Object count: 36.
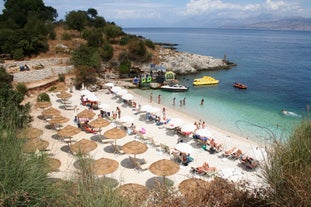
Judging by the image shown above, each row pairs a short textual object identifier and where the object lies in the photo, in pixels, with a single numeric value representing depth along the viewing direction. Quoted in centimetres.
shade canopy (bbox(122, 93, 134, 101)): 2567
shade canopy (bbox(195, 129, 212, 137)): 1718
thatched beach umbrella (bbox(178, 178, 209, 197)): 973
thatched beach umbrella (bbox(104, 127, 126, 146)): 1477
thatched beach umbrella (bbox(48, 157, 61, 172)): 1021
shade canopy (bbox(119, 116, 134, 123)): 1910
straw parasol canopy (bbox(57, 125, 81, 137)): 1497
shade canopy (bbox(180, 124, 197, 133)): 1811
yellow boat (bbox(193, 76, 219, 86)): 3944
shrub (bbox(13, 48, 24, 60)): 3616
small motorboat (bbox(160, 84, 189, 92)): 3547
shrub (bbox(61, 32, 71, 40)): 4925
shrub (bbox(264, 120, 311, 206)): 497
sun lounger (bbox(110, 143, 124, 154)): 1594
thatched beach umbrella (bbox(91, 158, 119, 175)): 1136
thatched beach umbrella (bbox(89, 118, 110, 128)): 1670
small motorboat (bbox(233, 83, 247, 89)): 3845
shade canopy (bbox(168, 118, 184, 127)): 1923
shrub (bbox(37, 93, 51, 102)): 2467
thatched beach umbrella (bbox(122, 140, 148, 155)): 1291
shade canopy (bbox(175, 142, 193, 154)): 1432
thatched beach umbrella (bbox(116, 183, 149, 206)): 574
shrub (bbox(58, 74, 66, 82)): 3288
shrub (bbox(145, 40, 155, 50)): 5616
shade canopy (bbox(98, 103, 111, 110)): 2236
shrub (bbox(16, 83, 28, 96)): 2580
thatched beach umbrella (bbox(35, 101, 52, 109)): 2073
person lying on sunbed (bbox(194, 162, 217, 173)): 1374
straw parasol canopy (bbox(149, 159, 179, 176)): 1112
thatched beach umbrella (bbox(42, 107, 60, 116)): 1897
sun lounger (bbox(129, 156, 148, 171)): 1393
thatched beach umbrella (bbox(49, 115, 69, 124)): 1725
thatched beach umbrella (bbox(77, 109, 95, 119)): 1912
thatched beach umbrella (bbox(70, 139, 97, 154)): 1316
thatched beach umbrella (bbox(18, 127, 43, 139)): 1225
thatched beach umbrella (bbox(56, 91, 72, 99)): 2405
